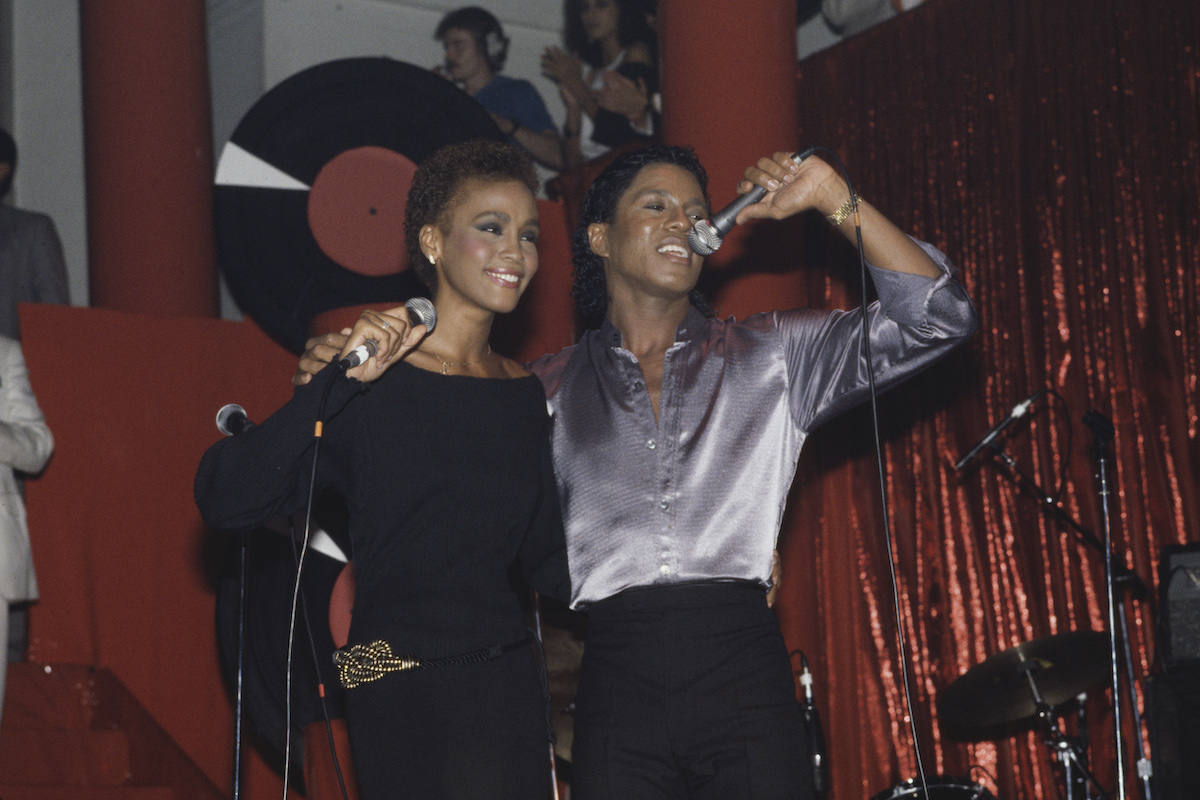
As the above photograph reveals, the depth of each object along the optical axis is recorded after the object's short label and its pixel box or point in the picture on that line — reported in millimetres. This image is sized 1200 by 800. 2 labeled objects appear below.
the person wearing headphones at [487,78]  7004
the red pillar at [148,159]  6105
